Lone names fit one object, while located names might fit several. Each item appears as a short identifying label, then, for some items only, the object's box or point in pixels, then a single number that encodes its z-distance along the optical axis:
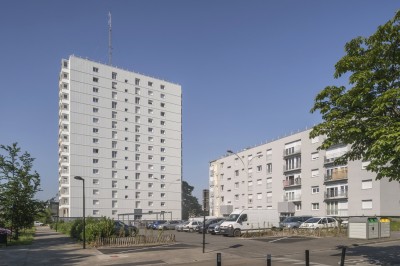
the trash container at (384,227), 30.70
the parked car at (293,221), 39.64
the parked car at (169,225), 54.98
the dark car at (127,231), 29.19
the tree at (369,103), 12.90
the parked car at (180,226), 49.41
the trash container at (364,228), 30.11
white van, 35.25
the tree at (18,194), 33.00
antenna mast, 96.38
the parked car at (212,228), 37.95
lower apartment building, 49.25
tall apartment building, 82.75
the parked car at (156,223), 57.00
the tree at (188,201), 140.48
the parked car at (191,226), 46.69
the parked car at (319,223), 36.75
